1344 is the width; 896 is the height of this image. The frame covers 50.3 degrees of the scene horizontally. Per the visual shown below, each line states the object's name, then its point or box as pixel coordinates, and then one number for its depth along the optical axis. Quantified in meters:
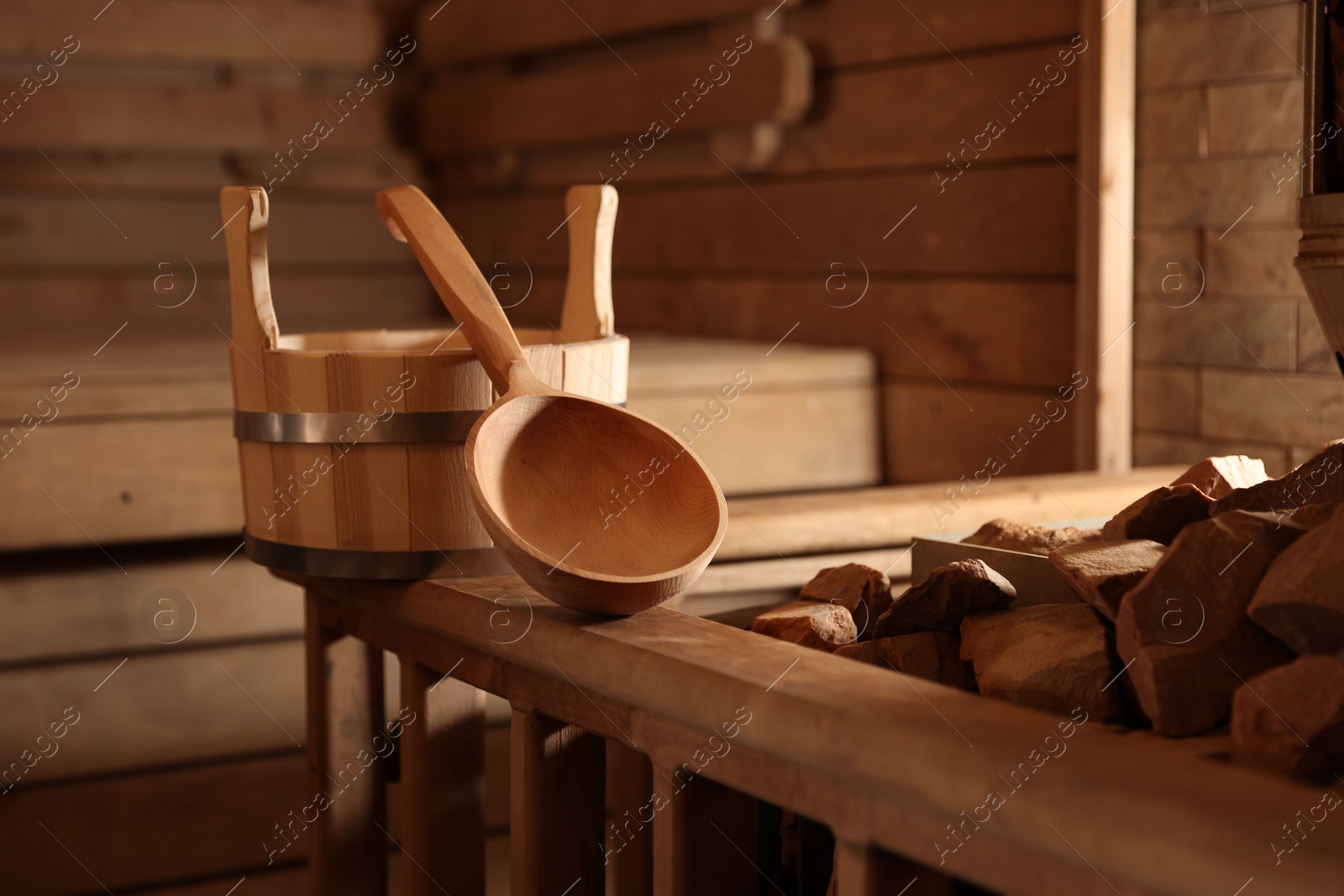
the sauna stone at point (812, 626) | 1.23
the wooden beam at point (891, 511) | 1.76
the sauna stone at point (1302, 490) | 1.13
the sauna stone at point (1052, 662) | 1.00
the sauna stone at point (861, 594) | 1.33
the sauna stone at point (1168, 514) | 1.19
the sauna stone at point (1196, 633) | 0.93
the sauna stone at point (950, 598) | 1.16
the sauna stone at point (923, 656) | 1.15
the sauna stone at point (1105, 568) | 1.03
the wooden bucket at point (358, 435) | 1.26
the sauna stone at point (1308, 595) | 0.87
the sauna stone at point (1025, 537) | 1.32
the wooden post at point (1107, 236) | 2.17
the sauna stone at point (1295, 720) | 0.80
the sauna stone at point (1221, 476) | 1.33
